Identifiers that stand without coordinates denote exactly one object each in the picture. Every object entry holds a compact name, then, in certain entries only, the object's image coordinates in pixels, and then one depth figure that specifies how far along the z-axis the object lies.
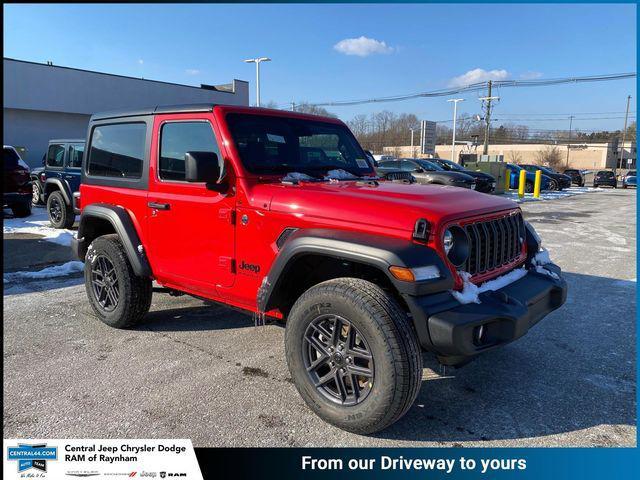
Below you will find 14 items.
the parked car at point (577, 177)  35.03
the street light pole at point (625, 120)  76.90
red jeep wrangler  2.69
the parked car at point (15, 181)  10.95
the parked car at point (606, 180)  35.88
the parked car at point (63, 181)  10.38
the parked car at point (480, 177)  19.41
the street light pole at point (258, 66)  28.36
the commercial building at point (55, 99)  22.66
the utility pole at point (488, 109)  44.62
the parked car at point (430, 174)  16.83
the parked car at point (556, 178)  27.89
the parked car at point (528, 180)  25.73
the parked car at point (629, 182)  36.03
